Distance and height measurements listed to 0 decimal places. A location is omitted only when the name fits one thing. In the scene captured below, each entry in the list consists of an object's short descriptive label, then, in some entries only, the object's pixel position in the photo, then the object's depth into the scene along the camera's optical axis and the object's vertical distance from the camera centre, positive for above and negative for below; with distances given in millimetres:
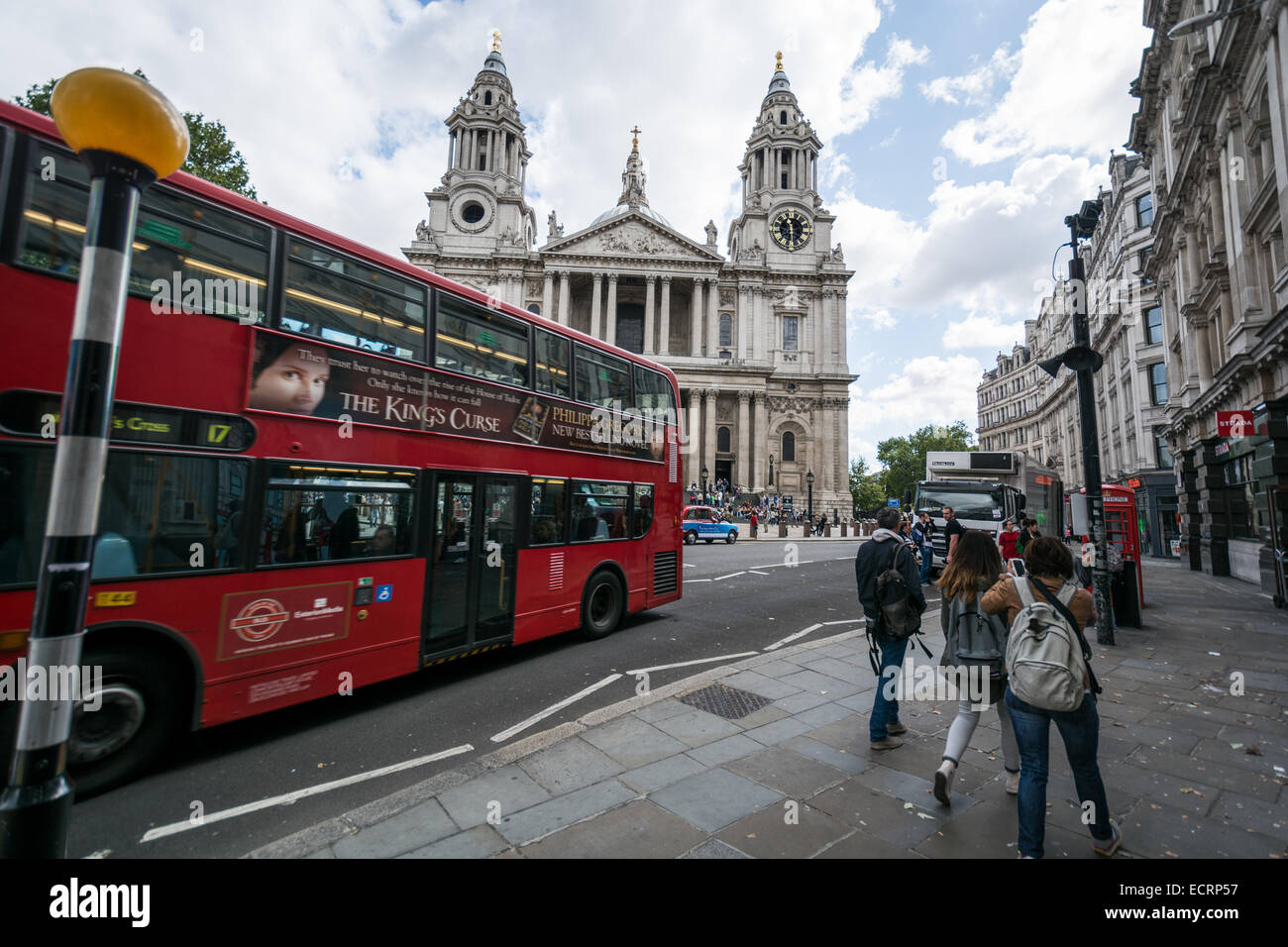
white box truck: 15344 +916
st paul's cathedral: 50062 +21631
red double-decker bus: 3547 +368
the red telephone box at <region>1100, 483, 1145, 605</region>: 9602 -20
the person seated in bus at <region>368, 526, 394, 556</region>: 5164 -332
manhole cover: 4953 -1776
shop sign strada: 11773 +2168
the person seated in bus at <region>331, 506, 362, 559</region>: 4902 -256
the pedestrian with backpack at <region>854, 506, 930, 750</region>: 4227 -692
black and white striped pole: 1775 +323
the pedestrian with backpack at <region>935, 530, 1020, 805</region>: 3496 -787
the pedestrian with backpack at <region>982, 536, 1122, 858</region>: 2779 -922
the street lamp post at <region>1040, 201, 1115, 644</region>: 7332 +1353
